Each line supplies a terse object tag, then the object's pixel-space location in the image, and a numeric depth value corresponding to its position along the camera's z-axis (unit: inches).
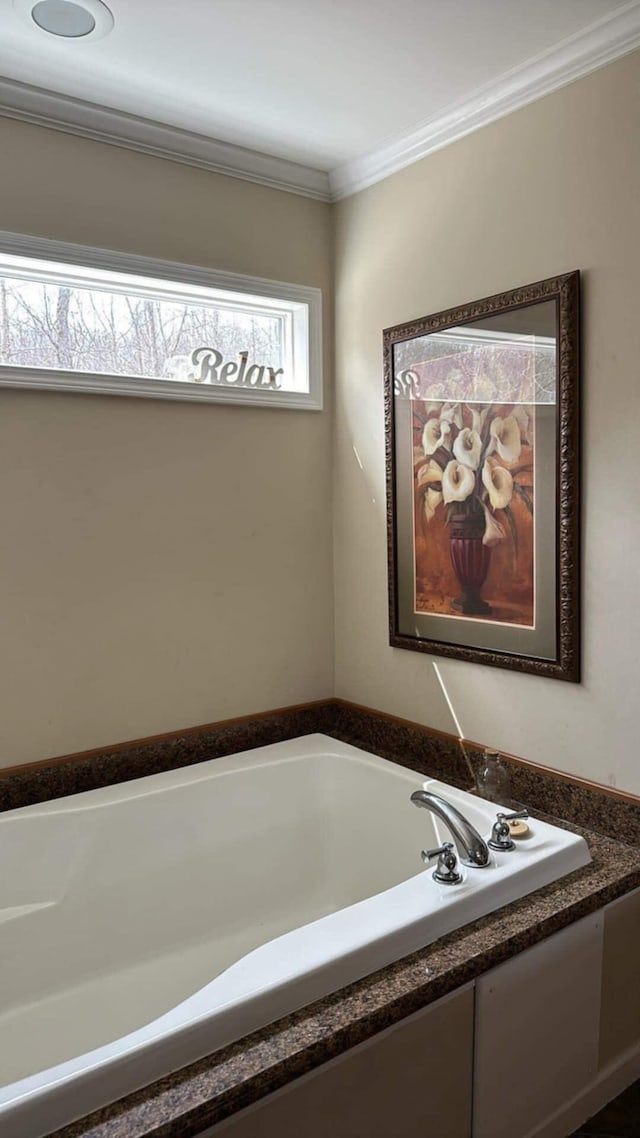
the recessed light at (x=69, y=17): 69.9
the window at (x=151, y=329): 88.6
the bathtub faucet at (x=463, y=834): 69.2
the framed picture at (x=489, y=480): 81.9
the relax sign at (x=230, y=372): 101.8
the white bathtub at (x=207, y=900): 53.4
